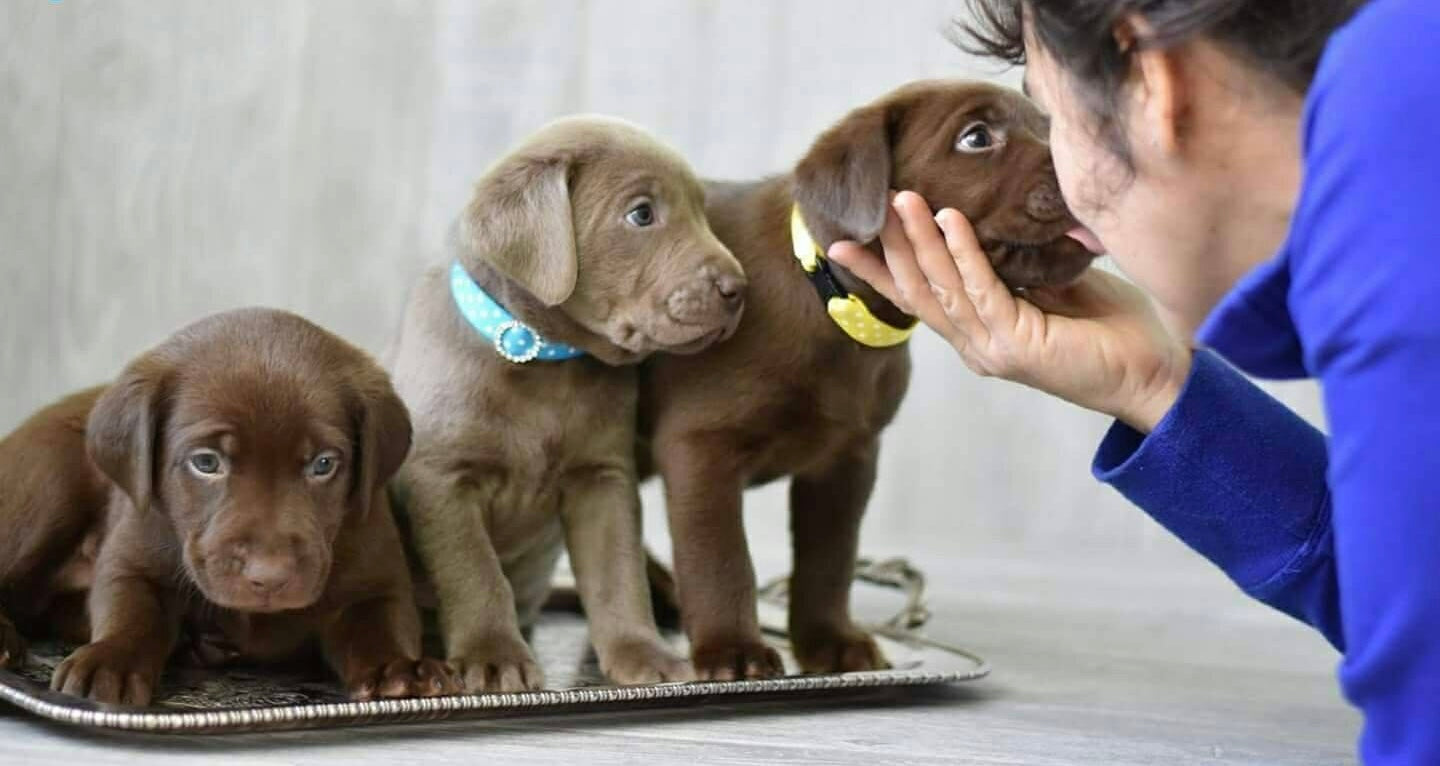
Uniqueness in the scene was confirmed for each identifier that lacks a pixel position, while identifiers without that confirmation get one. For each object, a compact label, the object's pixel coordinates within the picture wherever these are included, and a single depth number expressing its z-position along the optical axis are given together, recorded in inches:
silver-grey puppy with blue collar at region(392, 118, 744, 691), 93.8
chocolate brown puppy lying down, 80.7
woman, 49.1
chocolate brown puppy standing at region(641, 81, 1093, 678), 90.1
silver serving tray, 75.3
